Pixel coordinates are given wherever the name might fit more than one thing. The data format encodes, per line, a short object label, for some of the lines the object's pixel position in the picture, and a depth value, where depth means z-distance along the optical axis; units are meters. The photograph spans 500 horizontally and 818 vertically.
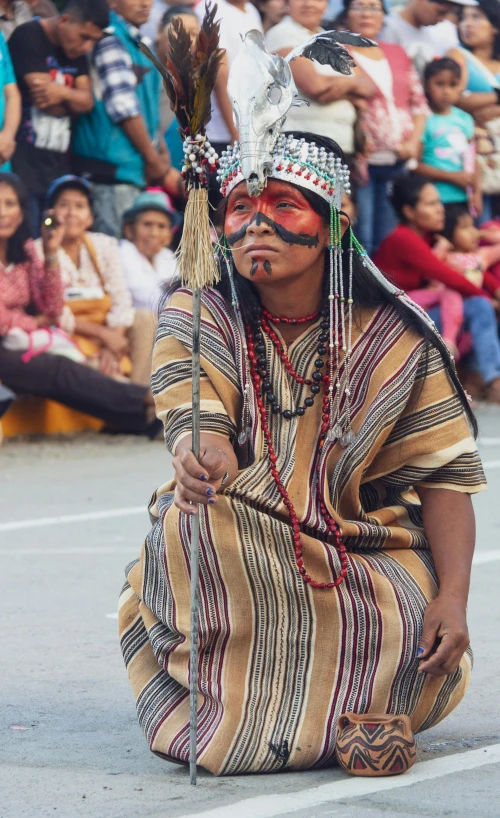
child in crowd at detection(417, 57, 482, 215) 19.77
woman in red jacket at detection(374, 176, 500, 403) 18.56
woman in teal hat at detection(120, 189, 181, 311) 16.77
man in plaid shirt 16.00
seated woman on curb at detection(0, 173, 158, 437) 15.18
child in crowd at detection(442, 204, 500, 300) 19.72
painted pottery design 5.95
